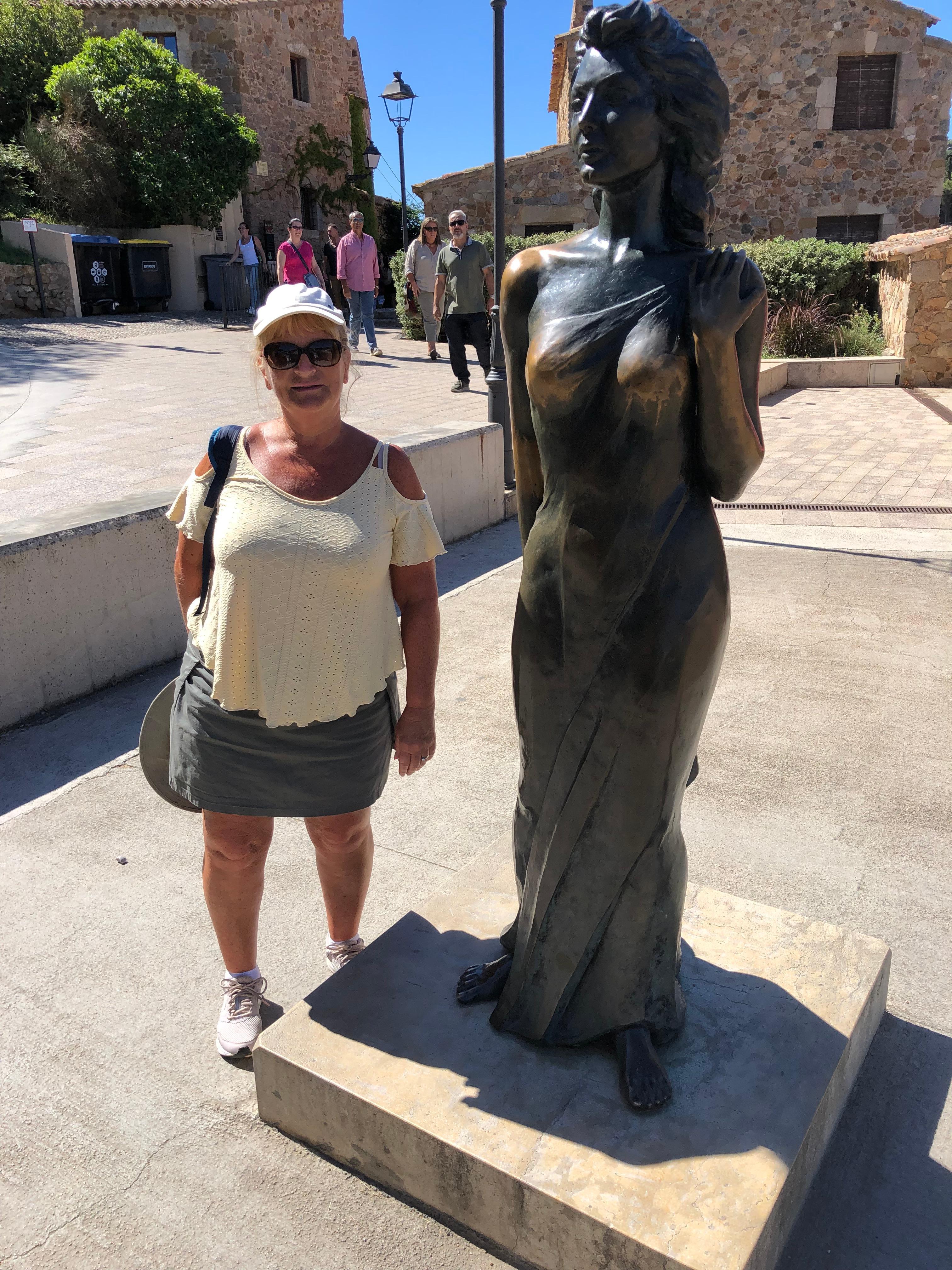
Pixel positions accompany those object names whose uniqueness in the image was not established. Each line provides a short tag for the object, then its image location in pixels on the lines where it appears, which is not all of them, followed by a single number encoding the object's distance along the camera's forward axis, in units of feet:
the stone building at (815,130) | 71.87
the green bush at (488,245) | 59.82
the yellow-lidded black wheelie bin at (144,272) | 70.69
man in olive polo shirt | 34.91
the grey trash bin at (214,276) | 73.05
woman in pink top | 39.99
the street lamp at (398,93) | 66.03
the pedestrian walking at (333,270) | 57.72
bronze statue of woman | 5.72
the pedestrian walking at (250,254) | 56.18
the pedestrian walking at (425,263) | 43.16
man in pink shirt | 44.45
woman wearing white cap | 7.08
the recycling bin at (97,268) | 67.41
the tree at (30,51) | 79.77
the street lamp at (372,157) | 77.36
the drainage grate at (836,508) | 25.76
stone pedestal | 6.04
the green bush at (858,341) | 54.34
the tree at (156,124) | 75.56
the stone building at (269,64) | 86.94
